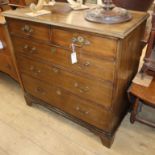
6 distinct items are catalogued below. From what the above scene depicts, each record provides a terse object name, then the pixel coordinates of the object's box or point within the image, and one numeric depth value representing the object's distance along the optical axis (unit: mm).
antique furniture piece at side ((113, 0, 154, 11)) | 1780
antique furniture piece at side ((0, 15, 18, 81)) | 1649
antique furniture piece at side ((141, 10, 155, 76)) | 1274
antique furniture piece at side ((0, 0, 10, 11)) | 2041
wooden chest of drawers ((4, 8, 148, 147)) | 1060
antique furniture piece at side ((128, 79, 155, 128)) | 1297
